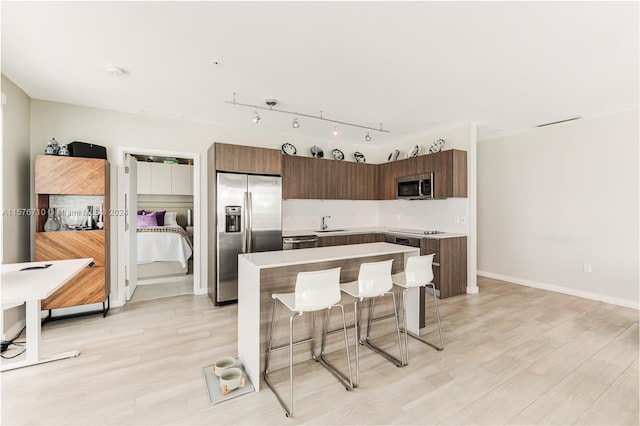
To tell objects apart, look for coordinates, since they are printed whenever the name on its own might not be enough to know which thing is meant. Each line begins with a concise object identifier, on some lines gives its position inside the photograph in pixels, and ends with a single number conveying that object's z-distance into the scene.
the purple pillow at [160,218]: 6.92
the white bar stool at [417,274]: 2.76
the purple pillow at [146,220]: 6.68
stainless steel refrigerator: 4.08
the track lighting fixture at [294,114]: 3.66
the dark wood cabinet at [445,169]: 4.54
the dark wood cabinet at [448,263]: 4.37
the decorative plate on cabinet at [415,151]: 5.39
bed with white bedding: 5.57
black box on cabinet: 3.46
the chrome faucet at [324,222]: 5.79
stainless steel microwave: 4.91
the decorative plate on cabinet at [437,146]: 4.97
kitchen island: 2.27
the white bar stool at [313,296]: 2.12
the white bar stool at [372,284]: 2.46
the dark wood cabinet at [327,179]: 5.13
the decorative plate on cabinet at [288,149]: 5.23
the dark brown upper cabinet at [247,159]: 4.07
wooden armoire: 3.29
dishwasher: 4.63
